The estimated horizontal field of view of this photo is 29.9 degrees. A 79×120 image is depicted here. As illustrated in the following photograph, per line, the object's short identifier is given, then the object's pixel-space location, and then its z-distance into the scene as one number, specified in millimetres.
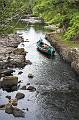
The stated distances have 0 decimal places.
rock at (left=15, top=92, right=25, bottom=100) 19775
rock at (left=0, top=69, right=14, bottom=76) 24624
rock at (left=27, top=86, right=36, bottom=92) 21298
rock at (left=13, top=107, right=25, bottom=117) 17222
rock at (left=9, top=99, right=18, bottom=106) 18582
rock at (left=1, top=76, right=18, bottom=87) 21804
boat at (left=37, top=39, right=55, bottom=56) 31986
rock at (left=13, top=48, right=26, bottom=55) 31498
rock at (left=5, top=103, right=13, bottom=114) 17505
